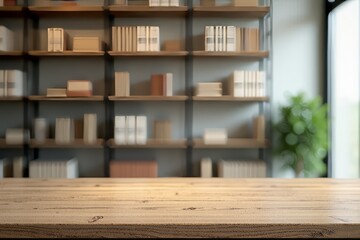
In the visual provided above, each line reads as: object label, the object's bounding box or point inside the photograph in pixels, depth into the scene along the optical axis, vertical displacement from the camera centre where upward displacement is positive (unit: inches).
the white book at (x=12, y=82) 180.2 +13.0
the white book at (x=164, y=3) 180.2 +44.8
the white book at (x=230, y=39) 181.2 +30.6
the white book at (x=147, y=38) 180.2 +30.7
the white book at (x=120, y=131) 180.1 -6.6
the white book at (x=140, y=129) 180.2 -5.8
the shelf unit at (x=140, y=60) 179.9 +23.5
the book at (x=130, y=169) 183.0 -22.3
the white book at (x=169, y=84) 180.9 +12.4
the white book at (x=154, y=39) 180.1 +30.4
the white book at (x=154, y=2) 180.4 +45.2
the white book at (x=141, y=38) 180.1 +30.7
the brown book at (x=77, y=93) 181.0 +8.6
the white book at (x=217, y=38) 181.5 +31.0
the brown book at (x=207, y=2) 182.8 +45.9
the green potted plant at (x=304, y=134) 175.6 -7.5
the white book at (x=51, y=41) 182.4 +29.8
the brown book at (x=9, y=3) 182.4 +45.4
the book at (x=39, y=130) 182.9 -6.4
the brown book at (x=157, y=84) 182.1 +12.4
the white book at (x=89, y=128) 182.1 -5.5
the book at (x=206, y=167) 185.0 -21.6
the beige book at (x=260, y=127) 183.5 -5.0
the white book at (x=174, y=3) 179.6 +44.8
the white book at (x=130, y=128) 180.5 -5.4
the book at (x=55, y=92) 181.8 +9.1
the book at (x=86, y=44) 182.7 +28.7
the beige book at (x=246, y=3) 179.8 +44.9
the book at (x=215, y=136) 181.8 -8.7
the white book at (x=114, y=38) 181.9 +31.0
